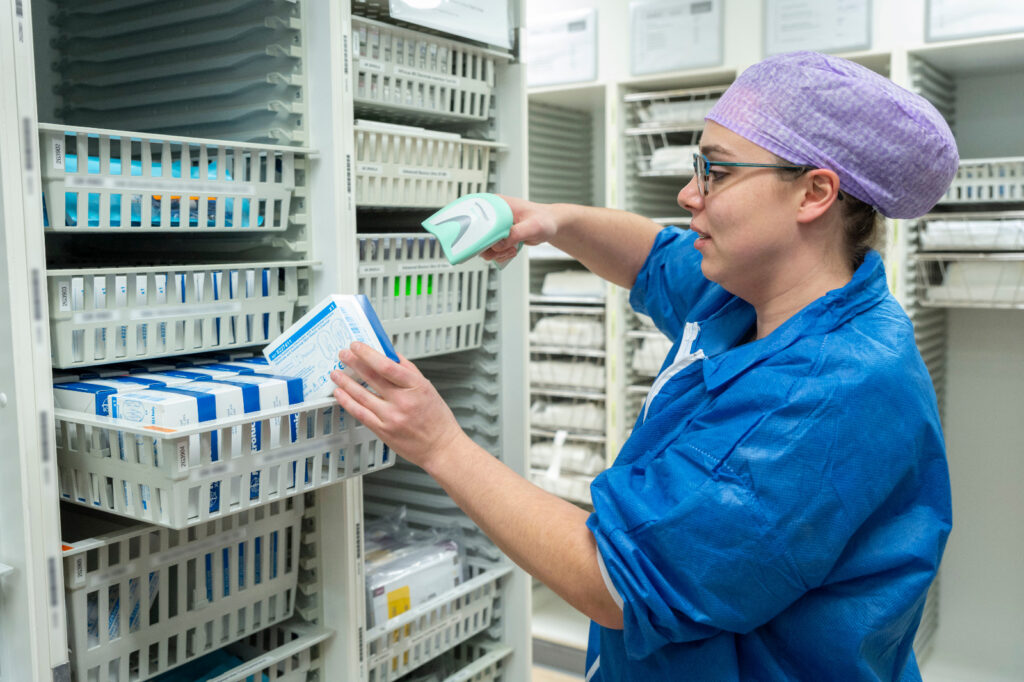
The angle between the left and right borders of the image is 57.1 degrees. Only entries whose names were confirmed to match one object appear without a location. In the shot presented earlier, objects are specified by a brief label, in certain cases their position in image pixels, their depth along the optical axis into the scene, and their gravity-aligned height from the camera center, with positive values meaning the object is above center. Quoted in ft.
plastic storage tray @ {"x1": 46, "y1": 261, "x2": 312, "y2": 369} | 4.31 -0.33
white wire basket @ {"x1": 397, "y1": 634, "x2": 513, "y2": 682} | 7.01 -3.24
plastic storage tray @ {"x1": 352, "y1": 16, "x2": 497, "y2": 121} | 5.69 +1.07
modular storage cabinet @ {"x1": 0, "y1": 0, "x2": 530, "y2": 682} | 4.11 -0.35
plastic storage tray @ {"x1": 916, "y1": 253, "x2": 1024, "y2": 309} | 9.29 -0.47
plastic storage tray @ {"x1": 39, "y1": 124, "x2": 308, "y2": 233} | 4.23 +0.29
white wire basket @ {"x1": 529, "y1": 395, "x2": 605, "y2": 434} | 11.16 -2.08
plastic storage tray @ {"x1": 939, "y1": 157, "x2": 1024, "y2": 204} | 9.07 +0.51
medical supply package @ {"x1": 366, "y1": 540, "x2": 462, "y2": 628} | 6.11 -2.27
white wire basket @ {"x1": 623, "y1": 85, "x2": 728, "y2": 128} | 10.07 +1.44
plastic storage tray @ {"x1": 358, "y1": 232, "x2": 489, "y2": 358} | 5.95 -0.35
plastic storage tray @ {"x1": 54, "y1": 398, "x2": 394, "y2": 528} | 3.88 -0.96
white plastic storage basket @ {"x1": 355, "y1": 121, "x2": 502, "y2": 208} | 5.75 +0.49
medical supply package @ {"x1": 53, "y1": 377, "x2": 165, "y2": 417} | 4.20 -0.67
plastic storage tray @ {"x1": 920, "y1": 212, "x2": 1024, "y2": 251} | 9.09 +0.03
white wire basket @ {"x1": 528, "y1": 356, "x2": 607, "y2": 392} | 11.06 -1.59
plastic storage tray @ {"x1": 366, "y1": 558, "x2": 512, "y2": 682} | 6.08 -2.64
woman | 3.76 -0.88
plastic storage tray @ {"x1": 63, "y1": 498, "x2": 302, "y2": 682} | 4.46 -1.80
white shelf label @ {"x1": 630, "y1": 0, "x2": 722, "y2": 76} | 9.72 +2.14
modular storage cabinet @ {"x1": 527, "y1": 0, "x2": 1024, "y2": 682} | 9.21 -0.11
